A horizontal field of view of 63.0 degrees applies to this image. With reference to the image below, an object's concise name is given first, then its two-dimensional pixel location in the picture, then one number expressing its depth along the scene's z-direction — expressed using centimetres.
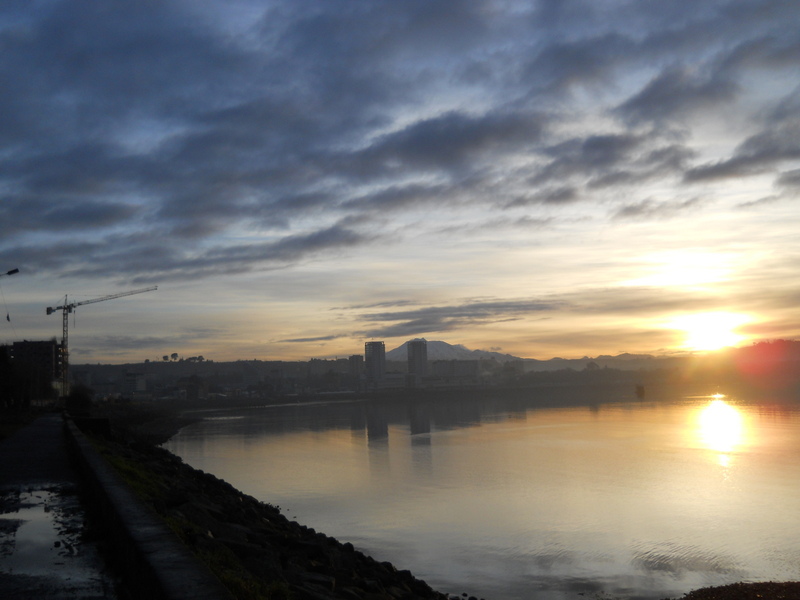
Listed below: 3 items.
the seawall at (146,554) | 394
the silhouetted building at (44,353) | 11281
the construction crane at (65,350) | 10031
